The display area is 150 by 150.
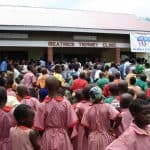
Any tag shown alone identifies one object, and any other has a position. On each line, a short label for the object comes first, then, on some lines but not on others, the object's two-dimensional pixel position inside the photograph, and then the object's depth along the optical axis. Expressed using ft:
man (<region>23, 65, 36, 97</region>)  25.74
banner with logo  41.70
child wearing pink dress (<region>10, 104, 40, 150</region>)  10.82
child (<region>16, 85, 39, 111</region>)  14.57
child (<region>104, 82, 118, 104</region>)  15.65
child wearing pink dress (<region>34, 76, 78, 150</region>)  12.62
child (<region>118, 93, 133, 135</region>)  13.48
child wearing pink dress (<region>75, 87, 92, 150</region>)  14.54
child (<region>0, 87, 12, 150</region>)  12.18
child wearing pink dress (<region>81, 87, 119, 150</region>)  13.08
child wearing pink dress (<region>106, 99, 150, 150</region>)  7.70
